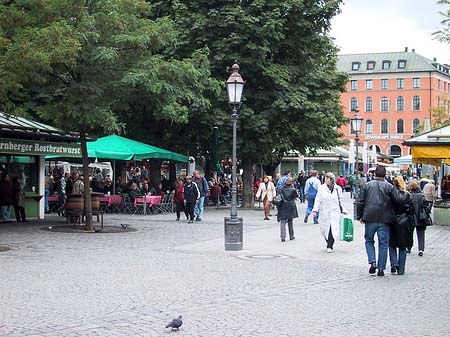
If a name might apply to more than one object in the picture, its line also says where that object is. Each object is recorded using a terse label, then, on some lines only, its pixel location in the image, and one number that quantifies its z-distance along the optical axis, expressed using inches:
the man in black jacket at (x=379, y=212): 465.4
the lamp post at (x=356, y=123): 1171.6
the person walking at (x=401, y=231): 466.6
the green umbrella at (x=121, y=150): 1020.5
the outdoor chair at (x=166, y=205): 1119.0
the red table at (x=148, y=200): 1070.4
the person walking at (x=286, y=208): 690.2
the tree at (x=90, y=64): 625.6
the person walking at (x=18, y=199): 869.8
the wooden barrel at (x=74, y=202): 840.3
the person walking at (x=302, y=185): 1577.3
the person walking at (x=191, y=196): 938.1
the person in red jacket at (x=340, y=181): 1739.7
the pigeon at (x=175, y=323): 287.1
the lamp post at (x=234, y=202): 617.0
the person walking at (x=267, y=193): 990.4
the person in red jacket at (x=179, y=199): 965.8
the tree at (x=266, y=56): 1187.3
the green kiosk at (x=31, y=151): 848.3
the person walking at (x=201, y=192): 970.1
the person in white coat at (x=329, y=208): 599.8
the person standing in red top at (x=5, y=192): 851.4
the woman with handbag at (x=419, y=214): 573.9
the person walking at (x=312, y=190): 959.6
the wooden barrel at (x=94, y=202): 858.8
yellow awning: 858.8
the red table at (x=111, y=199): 1069.1
